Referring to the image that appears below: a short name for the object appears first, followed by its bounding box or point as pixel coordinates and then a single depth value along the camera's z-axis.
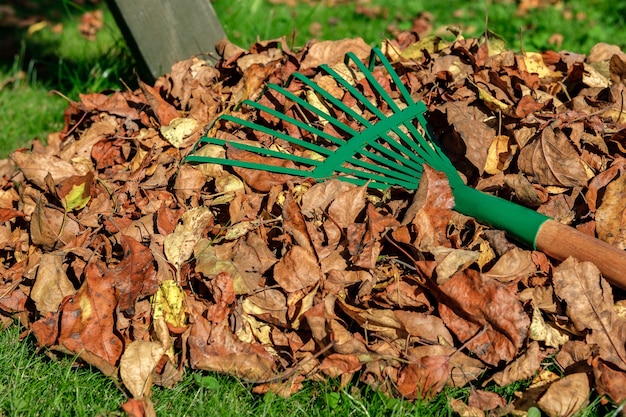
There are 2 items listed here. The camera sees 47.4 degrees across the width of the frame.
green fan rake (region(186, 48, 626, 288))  2.17
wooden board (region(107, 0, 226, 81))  3.19
